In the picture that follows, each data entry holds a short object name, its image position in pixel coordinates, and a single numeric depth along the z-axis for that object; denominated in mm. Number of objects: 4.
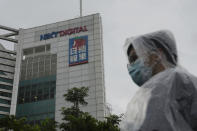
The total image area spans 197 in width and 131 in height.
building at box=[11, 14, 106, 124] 41969
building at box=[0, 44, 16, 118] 47472
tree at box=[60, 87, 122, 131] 18000
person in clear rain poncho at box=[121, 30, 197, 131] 2410
